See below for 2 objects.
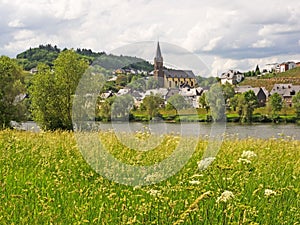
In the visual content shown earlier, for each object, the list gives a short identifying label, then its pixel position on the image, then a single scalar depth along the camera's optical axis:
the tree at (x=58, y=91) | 32.81
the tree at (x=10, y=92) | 38.00
